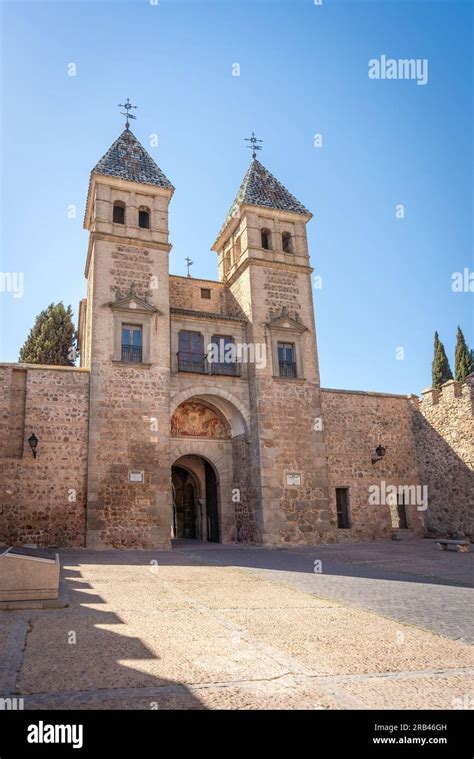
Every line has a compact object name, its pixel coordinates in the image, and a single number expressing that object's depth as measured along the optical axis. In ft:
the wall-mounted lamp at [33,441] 47.80
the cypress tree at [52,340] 88.33
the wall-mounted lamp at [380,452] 63.26
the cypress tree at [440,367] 112.97
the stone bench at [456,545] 48.14
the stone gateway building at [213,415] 50.42
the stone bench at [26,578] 20.92
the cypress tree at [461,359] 109.50
